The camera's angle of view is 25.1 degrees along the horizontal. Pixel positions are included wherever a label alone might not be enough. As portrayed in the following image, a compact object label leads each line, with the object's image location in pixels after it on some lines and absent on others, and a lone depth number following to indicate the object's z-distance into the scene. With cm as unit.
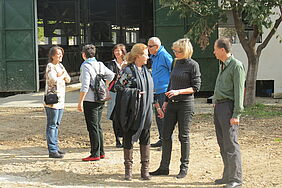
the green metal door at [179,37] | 1643
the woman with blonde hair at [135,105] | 704
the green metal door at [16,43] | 1709
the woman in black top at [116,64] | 929
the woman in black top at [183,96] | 724
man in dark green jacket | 659
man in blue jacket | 869
